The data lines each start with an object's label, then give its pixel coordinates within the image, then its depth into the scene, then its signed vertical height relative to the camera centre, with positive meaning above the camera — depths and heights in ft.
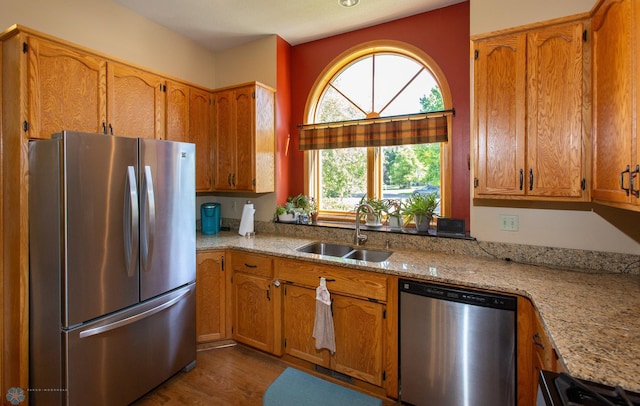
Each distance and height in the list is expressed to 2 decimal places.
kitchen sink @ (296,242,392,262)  8.02 -1.44
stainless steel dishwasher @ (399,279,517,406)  5.30 -2.76
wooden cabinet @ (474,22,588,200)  5.60 +1.67
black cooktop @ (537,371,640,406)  2.68 -1.82
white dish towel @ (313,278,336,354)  6.91 -2.80
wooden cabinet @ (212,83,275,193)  9.57 +2.03
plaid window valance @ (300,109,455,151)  8.39 +2.11
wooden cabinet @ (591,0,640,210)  3.98 +1.46
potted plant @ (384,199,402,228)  8.74 -0.36
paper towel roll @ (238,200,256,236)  9.91 -0.67
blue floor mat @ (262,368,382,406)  5.16 -3.47
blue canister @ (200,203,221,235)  10.33 -0.60
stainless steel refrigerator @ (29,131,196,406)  5.39 -1.28
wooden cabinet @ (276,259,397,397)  6.48 -2.79
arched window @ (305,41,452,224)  8.83 +2.75
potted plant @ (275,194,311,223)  10.22 -0.33
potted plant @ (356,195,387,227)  9.05 -0.42
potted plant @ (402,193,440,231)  8.16 -0.27
